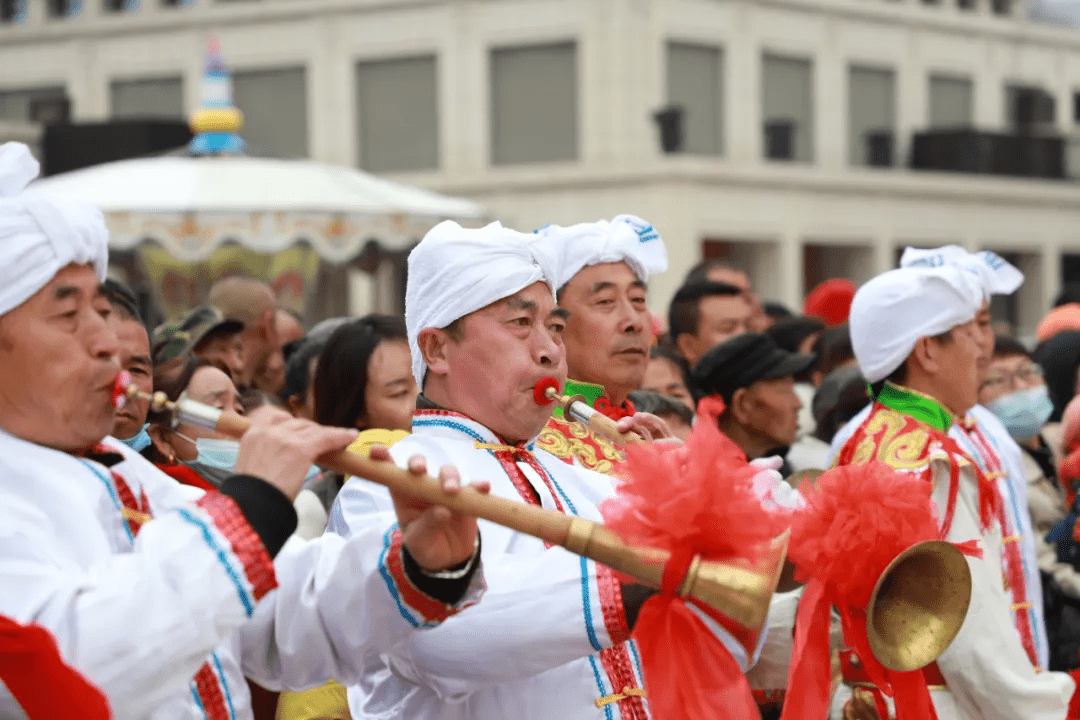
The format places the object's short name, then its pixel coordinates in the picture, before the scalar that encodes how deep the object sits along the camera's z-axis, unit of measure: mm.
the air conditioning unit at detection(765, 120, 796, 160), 51697
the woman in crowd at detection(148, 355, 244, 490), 8683
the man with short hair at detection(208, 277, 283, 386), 15230
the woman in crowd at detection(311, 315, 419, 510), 10225
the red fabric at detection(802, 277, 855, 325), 24173
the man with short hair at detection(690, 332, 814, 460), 12353
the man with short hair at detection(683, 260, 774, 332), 15972
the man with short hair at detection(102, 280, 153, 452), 7801
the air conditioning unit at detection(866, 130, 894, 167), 54595
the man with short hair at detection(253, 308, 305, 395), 15201
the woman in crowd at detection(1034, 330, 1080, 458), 16313
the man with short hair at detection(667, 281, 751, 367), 14860
